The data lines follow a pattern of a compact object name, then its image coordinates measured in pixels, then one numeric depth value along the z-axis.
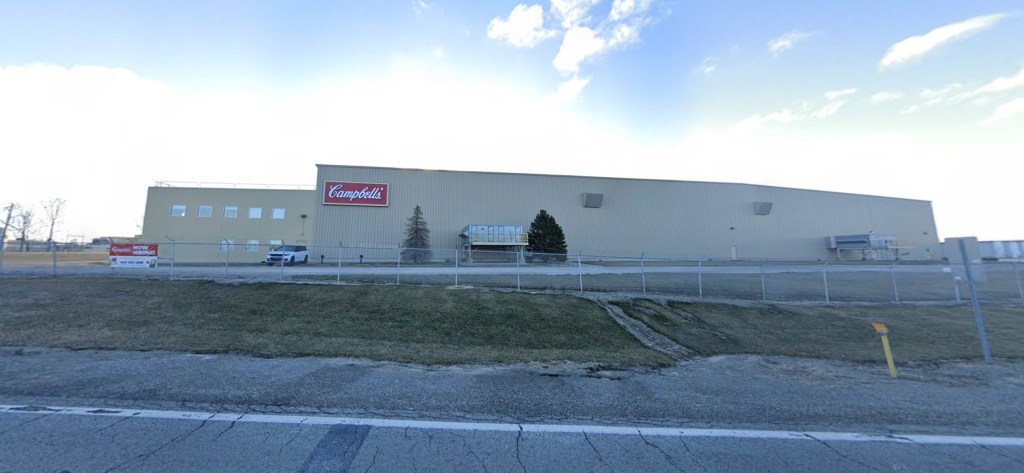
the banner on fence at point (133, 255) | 14.12
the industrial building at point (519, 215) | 39.53
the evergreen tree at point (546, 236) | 38.66
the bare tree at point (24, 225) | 60.59
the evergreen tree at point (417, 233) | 39.16
